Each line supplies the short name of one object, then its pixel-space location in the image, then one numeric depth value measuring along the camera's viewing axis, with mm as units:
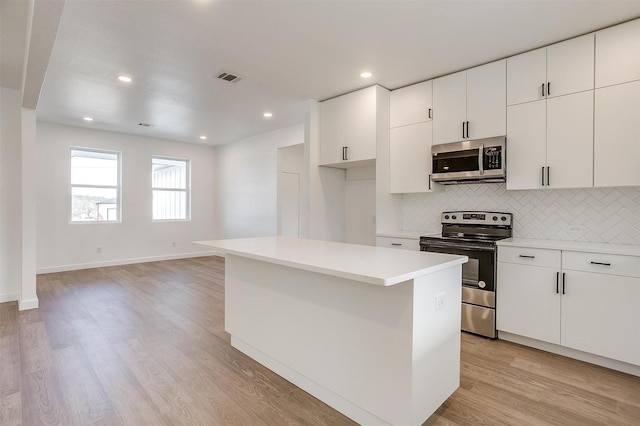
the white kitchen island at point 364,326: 1638
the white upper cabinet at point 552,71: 2721
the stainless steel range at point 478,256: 3051
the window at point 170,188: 7328
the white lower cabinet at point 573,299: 2395
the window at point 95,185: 6262
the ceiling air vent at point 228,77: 3585
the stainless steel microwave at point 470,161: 3141
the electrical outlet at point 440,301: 1796
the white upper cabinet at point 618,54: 2502
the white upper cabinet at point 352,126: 3854
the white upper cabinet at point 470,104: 3186
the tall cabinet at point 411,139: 3715
